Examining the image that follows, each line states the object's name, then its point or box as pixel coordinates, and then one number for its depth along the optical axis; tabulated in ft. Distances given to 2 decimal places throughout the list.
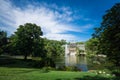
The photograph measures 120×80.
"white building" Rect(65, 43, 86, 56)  126.32
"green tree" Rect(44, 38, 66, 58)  89.46
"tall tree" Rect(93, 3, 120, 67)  19.45
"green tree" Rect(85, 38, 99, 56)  69.58
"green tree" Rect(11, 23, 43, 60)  48.30
